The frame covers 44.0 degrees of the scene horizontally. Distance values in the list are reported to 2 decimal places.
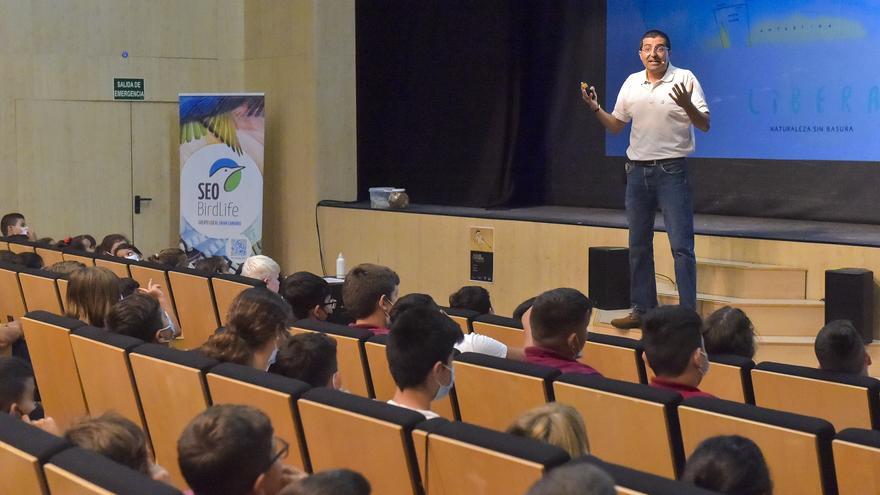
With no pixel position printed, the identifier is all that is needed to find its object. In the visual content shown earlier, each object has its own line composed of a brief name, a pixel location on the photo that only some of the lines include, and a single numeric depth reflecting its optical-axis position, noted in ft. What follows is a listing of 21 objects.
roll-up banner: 30.73
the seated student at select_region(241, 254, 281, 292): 17.38
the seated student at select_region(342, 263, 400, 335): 13.15
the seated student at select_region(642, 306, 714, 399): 9.96
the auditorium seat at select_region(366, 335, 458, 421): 11.09
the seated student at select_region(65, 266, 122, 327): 13.96
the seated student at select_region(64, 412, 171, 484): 7.20
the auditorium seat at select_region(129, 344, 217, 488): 9.59
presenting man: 18.86
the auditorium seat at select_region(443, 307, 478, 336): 14.26
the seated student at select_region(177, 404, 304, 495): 6.52
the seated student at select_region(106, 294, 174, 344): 12.42
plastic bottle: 26.87
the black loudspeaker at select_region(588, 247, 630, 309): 21.44
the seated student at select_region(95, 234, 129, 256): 23.24
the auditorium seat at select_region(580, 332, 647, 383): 11.95
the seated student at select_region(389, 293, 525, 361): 11.87
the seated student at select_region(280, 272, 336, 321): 14.48
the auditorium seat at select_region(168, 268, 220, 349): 16.93
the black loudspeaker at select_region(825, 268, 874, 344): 18.56
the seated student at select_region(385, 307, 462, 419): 9.23
